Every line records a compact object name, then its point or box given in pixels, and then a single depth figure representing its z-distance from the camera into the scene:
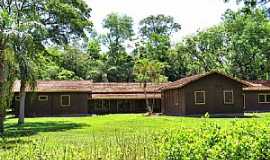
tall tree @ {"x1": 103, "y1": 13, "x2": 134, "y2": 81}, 55.58
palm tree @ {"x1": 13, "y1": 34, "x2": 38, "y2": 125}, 14.98
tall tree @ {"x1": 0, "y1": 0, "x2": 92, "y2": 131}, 23.21
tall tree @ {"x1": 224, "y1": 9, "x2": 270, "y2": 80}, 45.29
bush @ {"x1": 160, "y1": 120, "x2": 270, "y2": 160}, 3.87
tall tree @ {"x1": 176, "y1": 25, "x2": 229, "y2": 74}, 49.29
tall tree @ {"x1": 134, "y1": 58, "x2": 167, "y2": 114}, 36.48
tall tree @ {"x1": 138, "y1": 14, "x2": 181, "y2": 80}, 56.95
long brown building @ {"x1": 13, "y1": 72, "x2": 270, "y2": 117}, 30.64
